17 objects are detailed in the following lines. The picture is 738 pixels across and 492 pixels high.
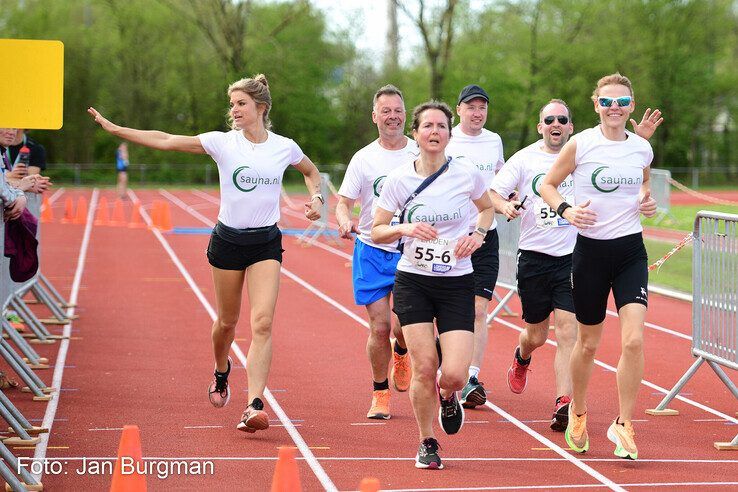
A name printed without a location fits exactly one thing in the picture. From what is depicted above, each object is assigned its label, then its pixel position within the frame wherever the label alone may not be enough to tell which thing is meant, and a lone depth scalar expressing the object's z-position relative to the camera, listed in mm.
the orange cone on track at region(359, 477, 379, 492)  9215
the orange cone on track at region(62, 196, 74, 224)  59987
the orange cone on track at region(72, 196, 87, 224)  59829
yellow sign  12425
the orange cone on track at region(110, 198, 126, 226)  58825
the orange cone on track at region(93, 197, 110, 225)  59254
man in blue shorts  16329
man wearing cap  17297
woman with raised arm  15420
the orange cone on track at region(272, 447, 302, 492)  10794
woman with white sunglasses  13744
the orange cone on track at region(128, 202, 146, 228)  57928
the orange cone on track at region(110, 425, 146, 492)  11137
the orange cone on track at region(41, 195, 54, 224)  60103
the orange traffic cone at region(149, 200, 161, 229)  57395
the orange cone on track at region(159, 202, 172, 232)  56021
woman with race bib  13327
